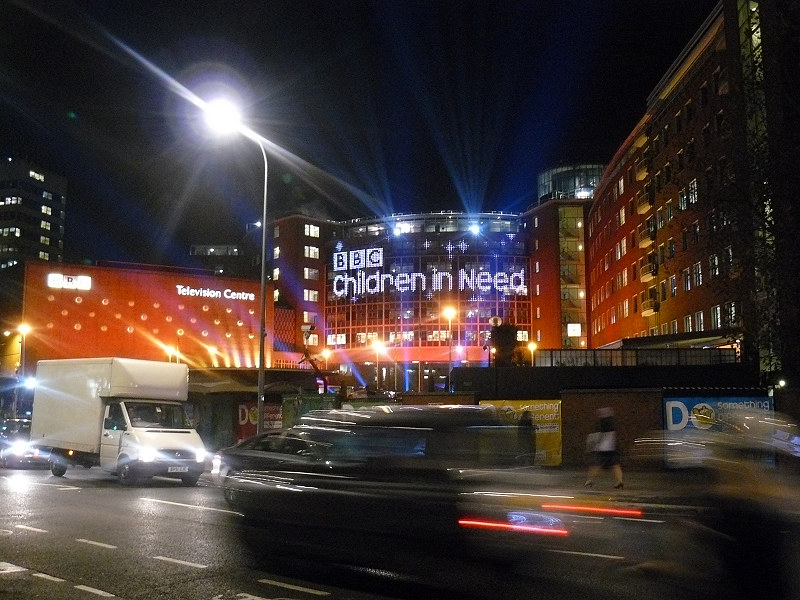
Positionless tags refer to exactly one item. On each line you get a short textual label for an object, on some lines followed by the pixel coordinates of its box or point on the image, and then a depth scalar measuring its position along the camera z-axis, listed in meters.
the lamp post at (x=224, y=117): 20.84
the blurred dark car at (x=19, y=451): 25.58
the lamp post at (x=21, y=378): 42.23
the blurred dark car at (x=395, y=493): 7.56
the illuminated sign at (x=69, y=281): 65.19
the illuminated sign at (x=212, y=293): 72.31
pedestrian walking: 15.64
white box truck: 19.59
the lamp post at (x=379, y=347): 89.45
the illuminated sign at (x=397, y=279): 96.31
